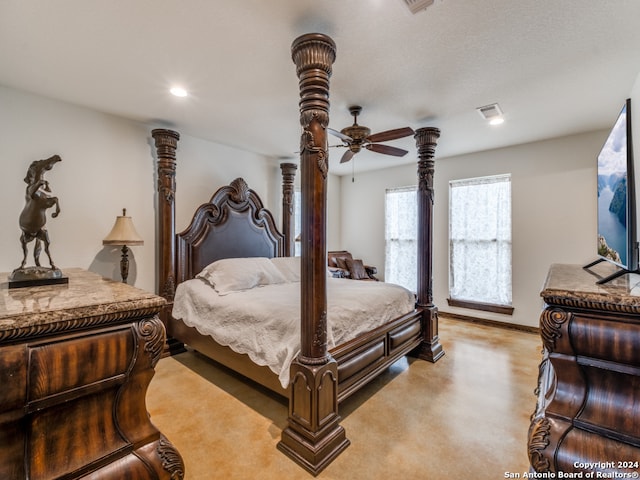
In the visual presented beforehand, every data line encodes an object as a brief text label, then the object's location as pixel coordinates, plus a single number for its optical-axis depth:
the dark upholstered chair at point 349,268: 5.20
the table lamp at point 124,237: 2.95
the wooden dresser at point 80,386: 0.84
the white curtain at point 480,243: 4.42
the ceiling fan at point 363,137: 2.70
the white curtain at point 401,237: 5.44
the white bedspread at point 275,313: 2.20
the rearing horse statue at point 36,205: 1.51
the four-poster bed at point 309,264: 1.80
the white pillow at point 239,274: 3.17
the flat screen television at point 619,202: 1.42
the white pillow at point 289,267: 3.90
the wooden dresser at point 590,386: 0.90
